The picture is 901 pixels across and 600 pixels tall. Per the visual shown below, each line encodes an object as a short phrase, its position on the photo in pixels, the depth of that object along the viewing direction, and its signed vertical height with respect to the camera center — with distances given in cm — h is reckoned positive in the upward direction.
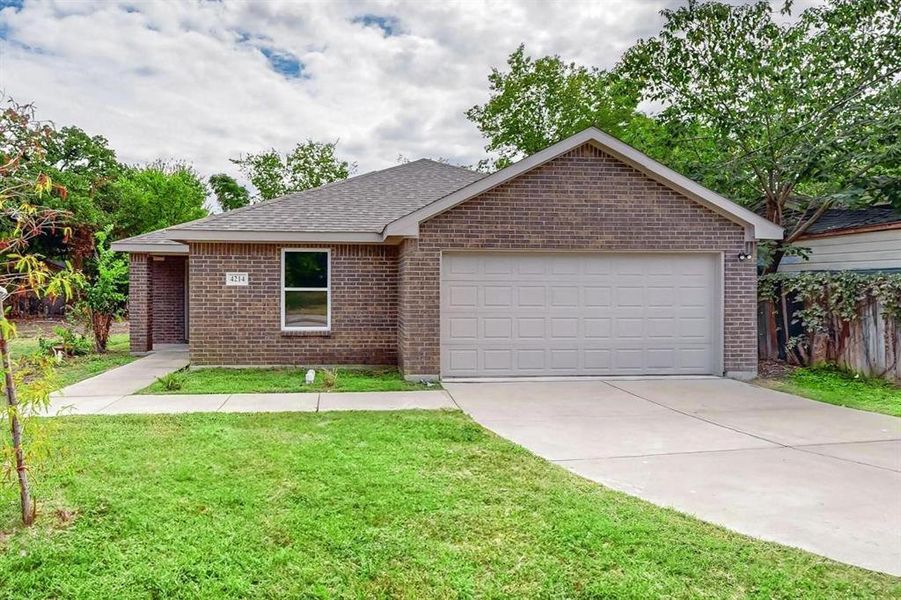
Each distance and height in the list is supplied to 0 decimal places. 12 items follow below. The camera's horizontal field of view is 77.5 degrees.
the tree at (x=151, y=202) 2720 +476
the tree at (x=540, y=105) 3031 +1063
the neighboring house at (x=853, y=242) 1064 +113
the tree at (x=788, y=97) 1155 +465
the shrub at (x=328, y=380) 925 -136
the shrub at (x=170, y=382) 885 -136
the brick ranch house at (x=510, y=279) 999 +36
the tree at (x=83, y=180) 2509 +560
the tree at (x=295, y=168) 3581 +832
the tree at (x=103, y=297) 1340 +3
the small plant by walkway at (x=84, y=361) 1069 -139
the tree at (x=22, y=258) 362 +29
